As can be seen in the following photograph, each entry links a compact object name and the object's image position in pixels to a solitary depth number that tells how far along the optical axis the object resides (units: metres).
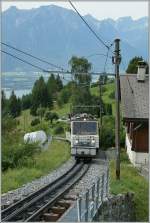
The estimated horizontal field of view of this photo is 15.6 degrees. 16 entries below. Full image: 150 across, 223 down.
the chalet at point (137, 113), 29.77
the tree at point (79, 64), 83.06
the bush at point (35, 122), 70.16
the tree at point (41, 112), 79.00
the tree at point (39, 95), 86.94
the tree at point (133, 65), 70.00
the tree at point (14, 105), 87.35
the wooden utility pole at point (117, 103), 22.18
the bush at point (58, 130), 61.53
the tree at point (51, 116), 74.00
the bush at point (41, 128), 56.28
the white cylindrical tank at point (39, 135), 43.25
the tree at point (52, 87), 90.64
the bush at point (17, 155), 25.58
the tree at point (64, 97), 84.76
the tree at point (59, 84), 93.97
